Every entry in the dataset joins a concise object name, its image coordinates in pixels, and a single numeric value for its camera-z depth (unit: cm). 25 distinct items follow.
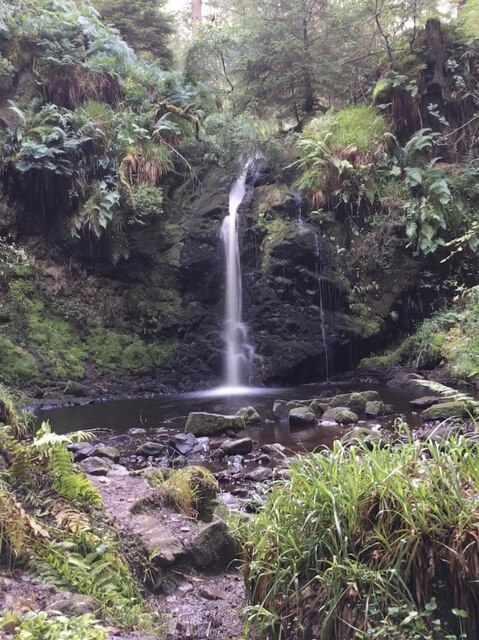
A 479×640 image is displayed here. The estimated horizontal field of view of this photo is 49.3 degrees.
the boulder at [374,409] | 901
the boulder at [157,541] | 349
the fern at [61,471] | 340
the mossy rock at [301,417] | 868
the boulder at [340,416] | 870
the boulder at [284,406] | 949
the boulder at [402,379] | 1177
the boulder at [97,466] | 549
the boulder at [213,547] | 373
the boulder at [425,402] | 937
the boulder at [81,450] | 675
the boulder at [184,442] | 741
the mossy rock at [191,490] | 461
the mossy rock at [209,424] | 827
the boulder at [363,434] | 678
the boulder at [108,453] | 686
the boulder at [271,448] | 721
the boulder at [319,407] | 945
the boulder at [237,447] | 718
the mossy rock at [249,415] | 910
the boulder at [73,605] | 238
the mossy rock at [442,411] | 841
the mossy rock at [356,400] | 948
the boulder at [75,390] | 1191
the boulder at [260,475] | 599
